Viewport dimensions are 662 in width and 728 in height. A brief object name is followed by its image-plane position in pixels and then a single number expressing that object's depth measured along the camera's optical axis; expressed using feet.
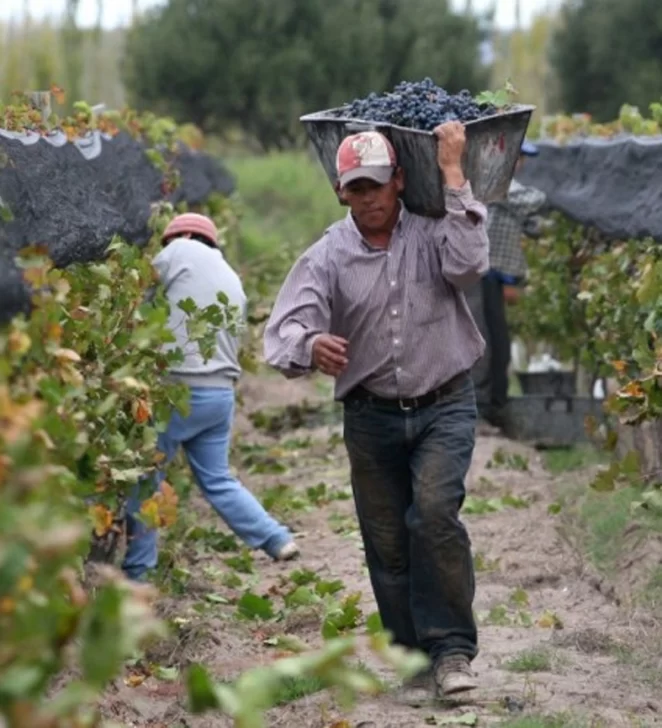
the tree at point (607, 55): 265.46
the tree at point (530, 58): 325.53
